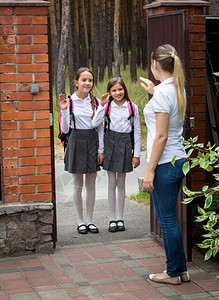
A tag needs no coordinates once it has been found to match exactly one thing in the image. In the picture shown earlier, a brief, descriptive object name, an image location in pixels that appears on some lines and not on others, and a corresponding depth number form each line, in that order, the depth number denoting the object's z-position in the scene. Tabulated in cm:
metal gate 488
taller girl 609
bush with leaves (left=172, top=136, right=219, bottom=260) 352
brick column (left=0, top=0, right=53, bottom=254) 517
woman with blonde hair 422
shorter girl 622
